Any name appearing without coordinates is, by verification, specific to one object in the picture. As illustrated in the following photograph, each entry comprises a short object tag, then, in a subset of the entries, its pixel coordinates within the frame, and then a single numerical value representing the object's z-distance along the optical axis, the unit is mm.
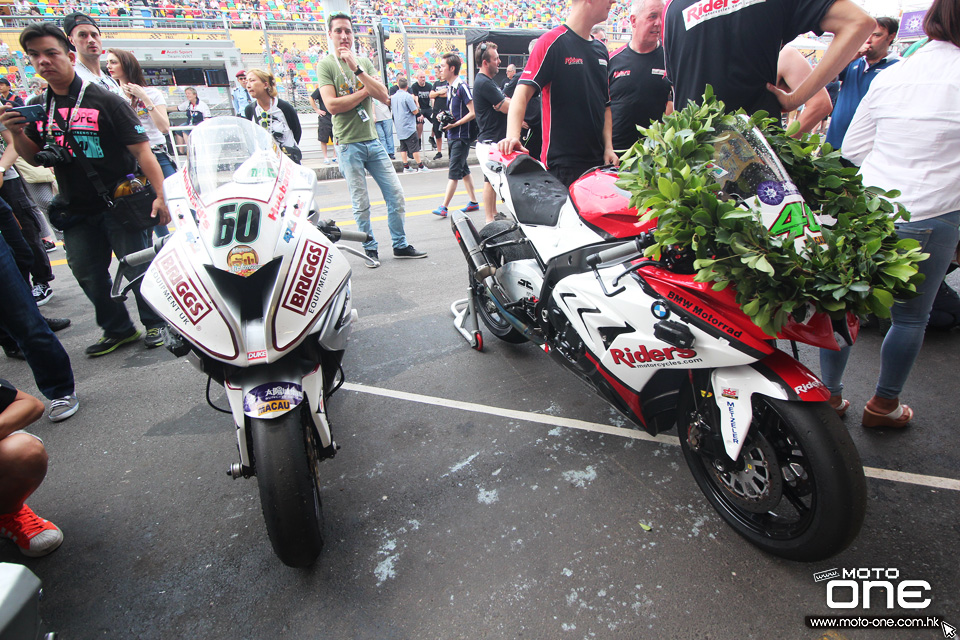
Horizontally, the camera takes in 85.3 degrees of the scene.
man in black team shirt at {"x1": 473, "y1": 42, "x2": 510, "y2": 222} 5477
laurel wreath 1516
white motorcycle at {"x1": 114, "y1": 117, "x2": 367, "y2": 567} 1725
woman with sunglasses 5570
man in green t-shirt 4593
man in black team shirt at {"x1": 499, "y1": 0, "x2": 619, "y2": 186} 3246
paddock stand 3561
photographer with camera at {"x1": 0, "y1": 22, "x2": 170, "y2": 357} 3119
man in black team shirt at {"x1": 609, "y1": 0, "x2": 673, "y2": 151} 3834
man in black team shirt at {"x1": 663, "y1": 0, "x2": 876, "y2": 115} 2238
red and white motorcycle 1611
